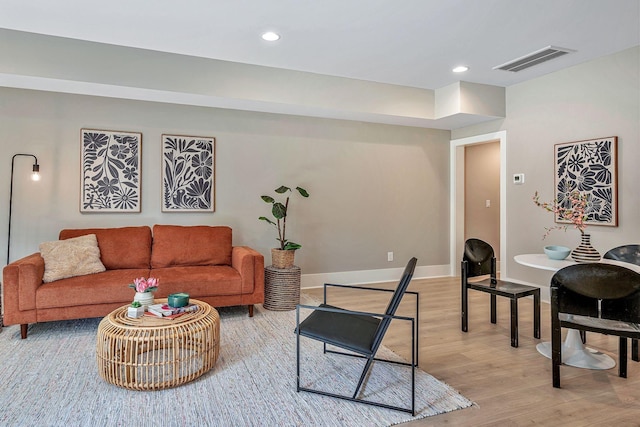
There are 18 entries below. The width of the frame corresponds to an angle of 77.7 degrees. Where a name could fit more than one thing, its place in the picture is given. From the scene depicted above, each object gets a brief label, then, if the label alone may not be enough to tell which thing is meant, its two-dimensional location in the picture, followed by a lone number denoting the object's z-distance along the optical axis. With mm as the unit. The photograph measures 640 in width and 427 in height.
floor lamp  3990
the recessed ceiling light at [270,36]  3369
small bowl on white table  3039
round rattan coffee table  2361
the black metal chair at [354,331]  2186
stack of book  2566
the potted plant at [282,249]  4203
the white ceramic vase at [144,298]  2699
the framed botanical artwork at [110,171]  4211
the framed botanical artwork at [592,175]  3842
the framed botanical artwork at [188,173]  4488
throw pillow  3365
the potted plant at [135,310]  2555
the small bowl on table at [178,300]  2682
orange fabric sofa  3127
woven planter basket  4199
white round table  2768
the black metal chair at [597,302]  2299
